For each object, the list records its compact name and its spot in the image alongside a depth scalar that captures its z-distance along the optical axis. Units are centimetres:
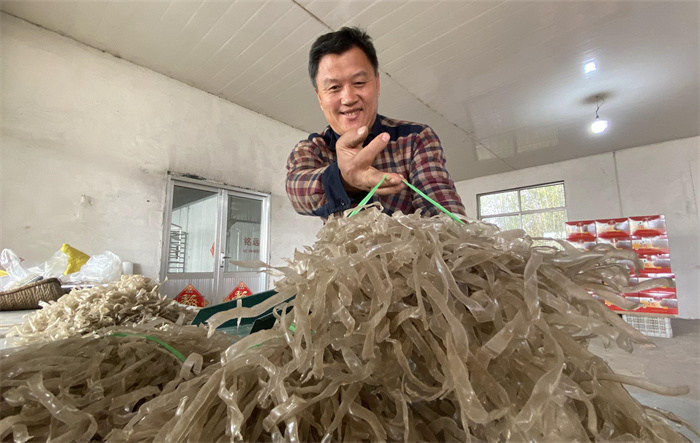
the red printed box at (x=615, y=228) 404
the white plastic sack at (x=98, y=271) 181
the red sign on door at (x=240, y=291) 338
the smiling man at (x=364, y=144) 79
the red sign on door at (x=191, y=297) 298
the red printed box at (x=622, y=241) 401
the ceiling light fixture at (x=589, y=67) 297
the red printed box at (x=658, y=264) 375
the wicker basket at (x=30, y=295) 131
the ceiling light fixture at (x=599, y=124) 362
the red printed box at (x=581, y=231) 429
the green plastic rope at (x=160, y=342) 40
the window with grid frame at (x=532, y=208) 596
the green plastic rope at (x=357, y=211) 40
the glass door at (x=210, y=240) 304
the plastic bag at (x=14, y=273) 155
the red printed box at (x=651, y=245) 378
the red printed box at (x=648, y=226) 385
